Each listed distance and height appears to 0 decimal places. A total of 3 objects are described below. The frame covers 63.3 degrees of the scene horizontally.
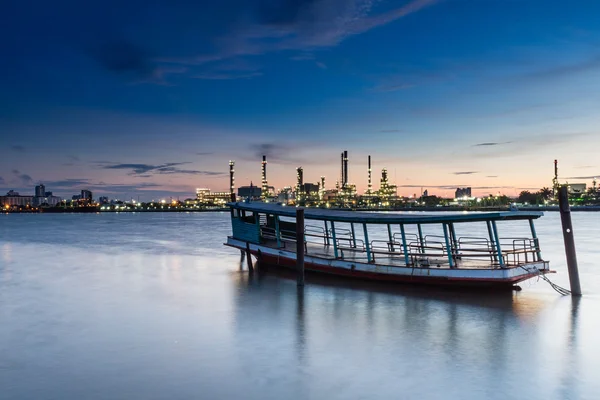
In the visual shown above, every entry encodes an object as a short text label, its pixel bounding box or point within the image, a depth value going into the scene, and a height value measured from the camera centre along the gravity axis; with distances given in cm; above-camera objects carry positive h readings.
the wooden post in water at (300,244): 2159 -197
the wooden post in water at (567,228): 1911 -145
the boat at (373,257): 1931 -283
